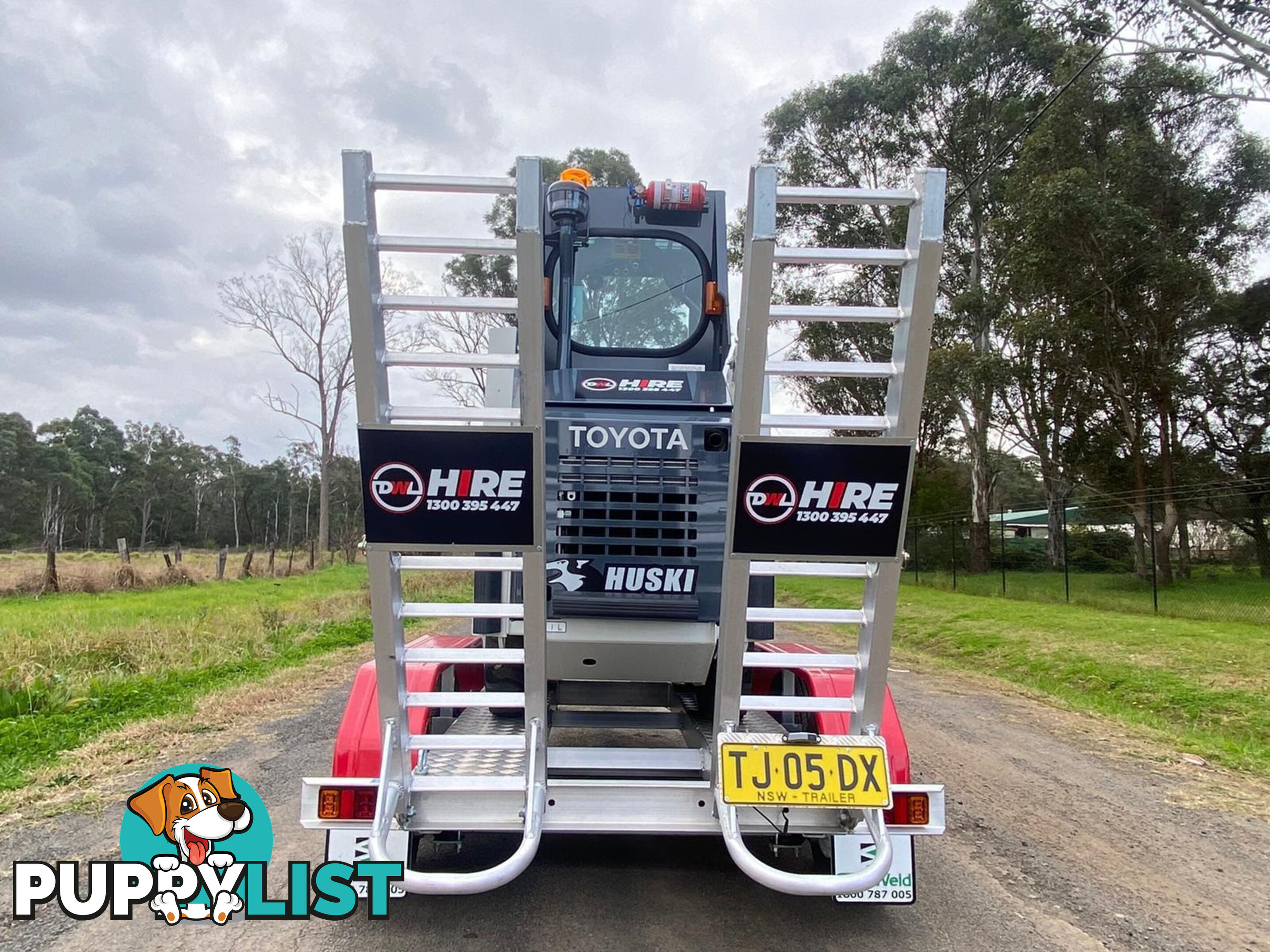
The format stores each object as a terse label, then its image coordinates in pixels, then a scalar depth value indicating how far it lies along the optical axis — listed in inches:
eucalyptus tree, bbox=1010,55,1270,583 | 727.1
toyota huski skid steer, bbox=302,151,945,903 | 111.4
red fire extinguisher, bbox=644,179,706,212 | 178.1
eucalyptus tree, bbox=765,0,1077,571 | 862.5
